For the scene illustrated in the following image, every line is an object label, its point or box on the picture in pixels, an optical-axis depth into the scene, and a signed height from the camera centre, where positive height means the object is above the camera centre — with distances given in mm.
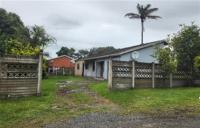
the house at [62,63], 24827 +949
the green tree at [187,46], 9709 +1566
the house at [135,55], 13301 +1322
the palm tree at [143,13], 23884 +9604
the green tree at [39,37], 16864 +3852
